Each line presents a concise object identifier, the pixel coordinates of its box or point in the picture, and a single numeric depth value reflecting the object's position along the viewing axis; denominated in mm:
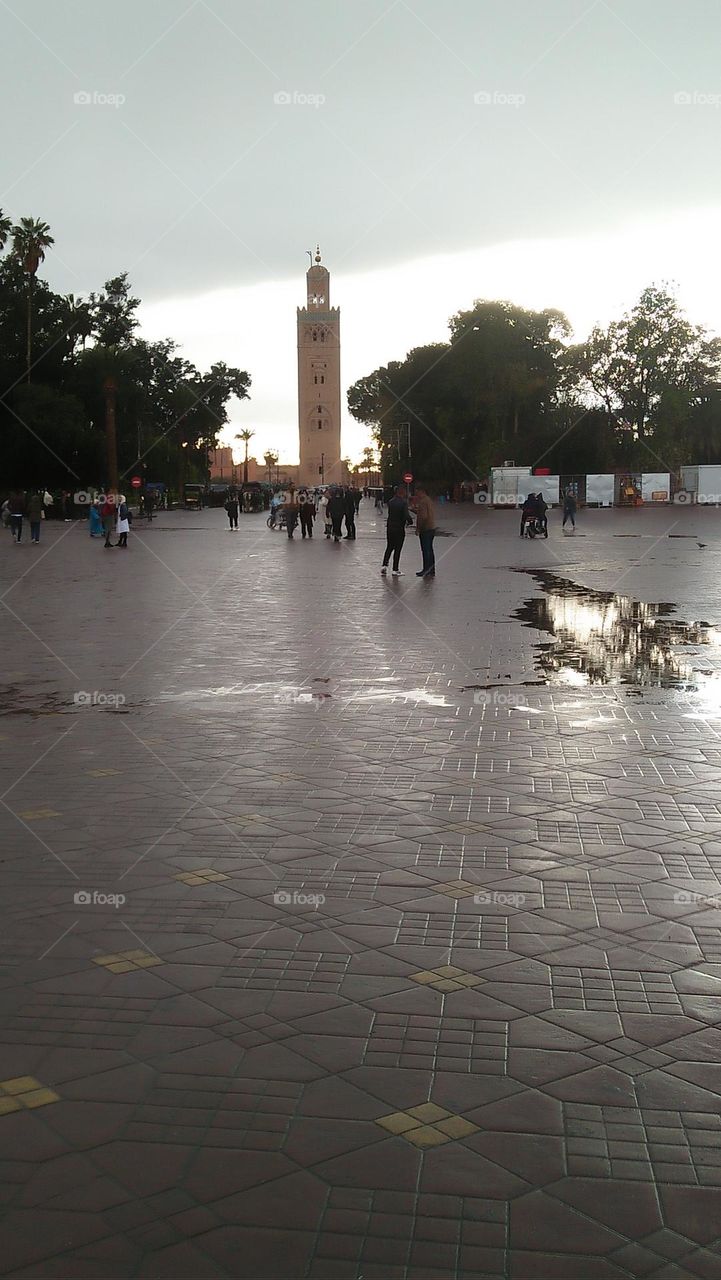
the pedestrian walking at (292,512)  41875
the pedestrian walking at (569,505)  43922
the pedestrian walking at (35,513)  36578
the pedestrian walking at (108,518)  34969
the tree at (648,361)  82750
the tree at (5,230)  65188
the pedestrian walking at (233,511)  50312
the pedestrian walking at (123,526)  34938
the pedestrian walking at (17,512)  38044
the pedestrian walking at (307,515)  42219
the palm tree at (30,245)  66625
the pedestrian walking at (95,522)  41875
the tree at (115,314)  72500
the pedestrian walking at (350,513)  38781
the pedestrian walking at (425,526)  21406
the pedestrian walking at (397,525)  22828
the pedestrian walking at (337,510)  38594
